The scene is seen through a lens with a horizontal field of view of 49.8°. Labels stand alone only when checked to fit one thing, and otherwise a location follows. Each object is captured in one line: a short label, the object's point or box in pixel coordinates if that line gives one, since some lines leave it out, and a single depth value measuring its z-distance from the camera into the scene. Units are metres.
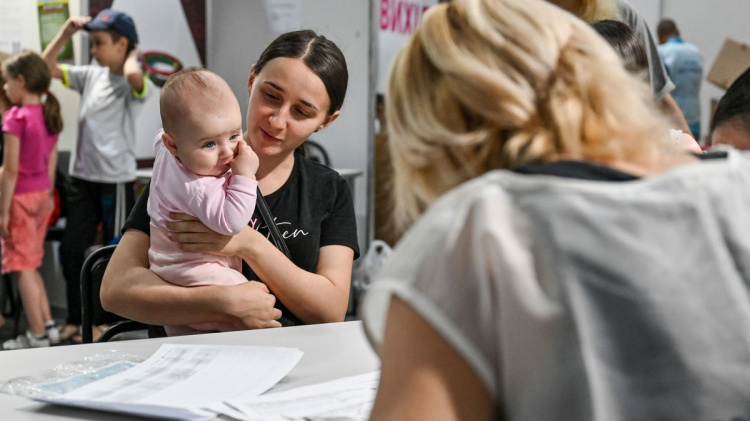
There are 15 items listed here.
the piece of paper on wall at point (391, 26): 4.76
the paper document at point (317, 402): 1.10
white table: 1.16
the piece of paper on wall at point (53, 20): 4.79
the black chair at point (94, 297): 1.85
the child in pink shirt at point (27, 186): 4.30
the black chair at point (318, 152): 4.82
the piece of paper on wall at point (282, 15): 4.33
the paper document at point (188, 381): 1.12
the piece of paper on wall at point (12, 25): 4.70
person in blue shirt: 5.34
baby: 1.64
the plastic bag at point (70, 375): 1.22
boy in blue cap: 4.47
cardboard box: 5.72
